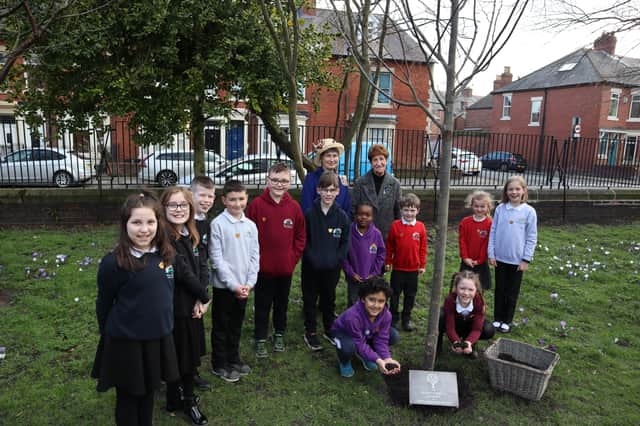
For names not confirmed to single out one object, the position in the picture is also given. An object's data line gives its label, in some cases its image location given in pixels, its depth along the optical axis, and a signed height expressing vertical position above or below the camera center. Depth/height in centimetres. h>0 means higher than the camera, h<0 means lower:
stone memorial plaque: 323 -178
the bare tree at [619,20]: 592 +175
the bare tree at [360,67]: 382 +83
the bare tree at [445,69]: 308 +55
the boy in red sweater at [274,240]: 379 -84
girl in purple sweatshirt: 419 -99
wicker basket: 331 -171
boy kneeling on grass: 345 -148
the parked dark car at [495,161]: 1077 -41
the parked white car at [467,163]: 1107 -44
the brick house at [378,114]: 1609 +174
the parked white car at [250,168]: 1012 -66
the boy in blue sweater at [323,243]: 399 -91
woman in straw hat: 429 -34
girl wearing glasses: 293 -104
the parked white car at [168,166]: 1057 -72
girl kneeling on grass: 377 -147
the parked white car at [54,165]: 1021 -71
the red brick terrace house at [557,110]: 2895 +266
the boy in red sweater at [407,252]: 441 -107
